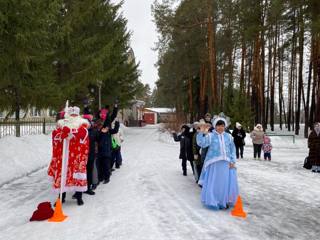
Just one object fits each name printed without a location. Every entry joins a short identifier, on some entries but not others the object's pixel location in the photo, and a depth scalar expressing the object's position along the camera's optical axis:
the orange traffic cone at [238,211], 4.45
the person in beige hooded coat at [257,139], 10.78
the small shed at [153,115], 60.05
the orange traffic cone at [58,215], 4.15
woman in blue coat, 4.75
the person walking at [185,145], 7.01
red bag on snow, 4.17
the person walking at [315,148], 8.62
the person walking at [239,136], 10.87
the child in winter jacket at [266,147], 10.76
